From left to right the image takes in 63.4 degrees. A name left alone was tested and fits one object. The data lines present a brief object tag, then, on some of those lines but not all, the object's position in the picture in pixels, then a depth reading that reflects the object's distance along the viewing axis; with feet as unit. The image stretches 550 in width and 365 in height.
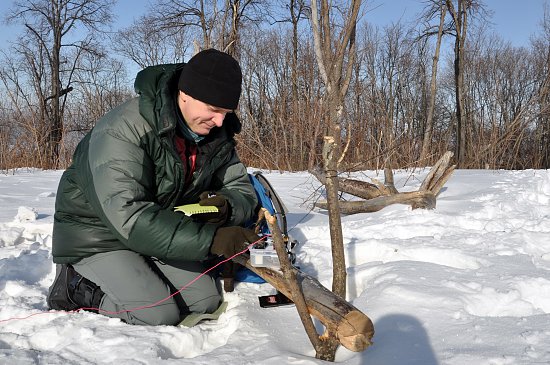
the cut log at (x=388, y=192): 13.01
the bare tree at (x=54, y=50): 47.06
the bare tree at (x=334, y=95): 6.36
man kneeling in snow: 6.12
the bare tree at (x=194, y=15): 44.98
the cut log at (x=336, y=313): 4.74
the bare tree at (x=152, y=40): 48.24
